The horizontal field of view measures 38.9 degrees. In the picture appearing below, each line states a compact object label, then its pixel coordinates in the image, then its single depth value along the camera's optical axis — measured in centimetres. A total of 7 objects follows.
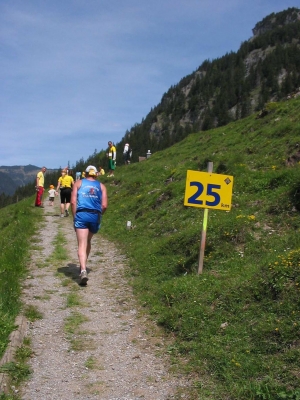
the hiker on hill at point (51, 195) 2522
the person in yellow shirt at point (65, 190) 1867
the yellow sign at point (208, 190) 794
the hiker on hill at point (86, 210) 890
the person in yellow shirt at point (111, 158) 2656
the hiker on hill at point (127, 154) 3128
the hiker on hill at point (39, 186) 2189
